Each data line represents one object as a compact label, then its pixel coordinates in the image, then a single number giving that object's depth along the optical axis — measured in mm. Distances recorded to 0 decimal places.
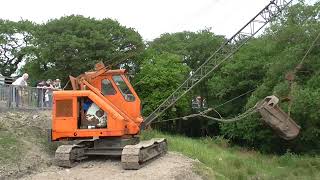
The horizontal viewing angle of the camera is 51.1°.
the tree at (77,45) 30034
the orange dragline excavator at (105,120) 11411
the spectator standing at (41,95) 14474
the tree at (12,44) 38110
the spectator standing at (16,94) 13613
